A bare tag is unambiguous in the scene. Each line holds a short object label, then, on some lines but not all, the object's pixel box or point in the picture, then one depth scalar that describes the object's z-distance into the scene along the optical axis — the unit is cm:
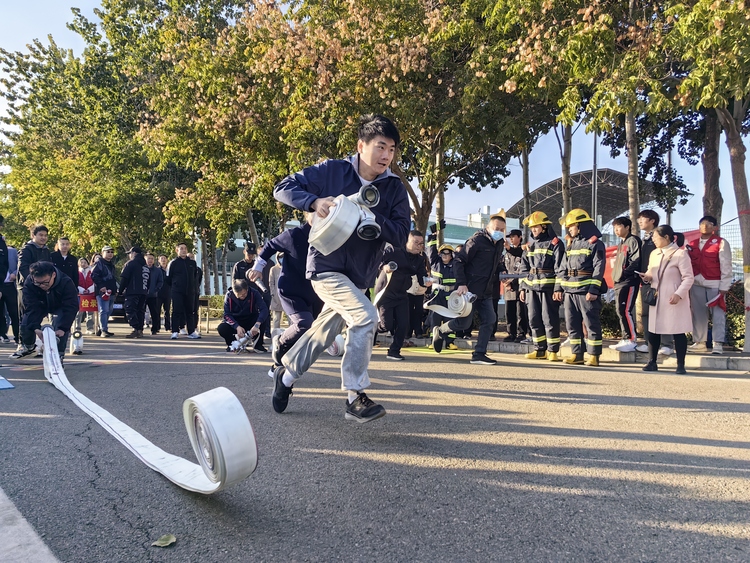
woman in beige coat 739
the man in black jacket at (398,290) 873
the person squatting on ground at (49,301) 761
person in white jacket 893
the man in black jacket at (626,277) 861
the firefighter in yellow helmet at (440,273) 995
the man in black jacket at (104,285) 1288
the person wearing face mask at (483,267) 840
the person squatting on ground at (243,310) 930
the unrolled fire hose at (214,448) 251
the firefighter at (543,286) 871
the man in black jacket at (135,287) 1329
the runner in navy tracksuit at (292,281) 479
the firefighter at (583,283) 805
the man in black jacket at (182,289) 1306
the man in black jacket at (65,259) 1123
